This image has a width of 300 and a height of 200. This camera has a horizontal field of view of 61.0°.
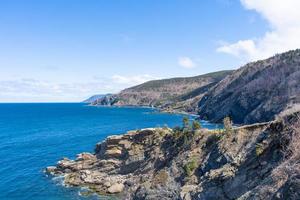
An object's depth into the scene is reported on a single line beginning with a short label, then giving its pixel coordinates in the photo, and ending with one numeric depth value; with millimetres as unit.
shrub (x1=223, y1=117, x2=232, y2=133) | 35525
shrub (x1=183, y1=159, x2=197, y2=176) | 34362
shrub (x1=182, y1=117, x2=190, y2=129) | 41977
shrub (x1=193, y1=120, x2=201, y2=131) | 40559
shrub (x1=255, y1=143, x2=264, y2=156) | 27055
